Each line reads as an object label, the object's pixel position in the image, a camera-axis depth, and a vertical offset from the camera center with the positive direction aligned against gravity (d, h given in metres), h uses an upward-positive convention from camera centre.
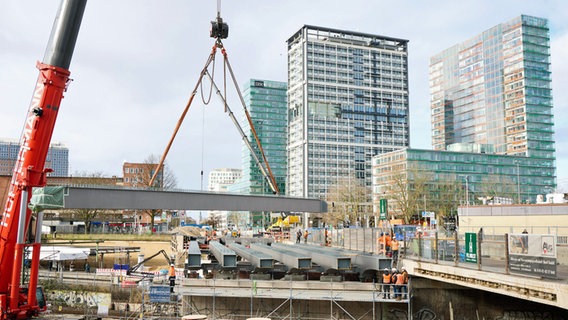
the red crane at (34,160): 16.48 +1.54
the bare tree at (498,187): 96.12 +5.71
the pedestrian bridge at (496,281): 14.95 -2.39
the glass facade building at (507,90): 137.12 +35.98
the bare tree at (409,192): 80.25 +3.52
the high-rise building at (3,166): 168.54 +14.45
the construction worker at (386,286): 22.44 -3.35
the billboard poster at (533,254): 15.42 -1.28
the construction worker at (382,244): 27.40 -1.80
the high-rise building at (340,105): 143.62 +32.23
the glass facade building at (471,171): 102.81 +9.85
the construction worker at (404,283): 22.31 -3.22
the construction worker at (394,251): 25.64 -1.99
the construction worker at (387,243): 27.90 -1.72
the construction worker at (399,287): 22.36 -3.36
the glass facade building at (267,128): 178.88 +30.32
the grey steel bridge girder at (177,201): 31.91 +0.63
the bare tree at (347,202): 93.00 +1.84
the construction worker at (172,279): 25.51 -3.63
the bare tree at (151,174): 83.30 +5.51
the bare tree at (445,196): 85.19 +3.09
